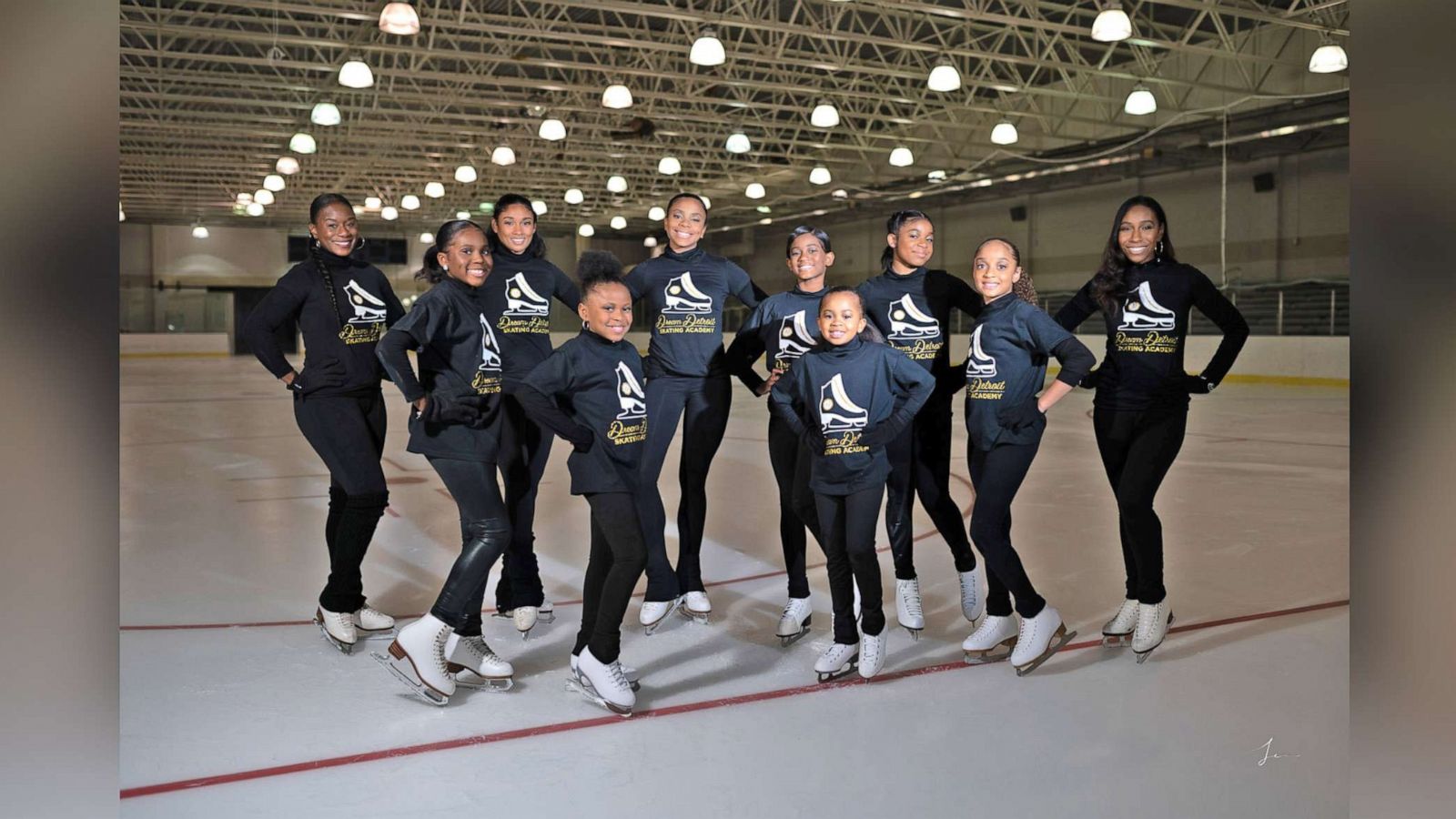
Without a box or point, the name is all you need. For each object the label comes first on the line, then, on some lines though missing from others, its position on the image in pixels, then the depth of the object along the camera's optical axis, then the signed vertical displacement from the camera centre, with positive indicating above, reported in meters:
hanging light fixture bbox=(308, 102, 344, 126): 12.52 +3.07
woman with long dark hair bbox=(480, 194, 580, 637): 4.29 +0.21
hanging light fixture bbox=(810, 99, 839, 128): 13.98 +3.42
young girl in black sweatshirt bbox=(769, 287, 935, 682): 3.68 -0.11
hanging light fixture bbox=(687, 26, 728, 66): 10.59 +3.18
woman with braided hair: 4.10 +0.09
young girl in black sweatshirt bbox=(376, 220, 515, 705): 3.56 -0.12
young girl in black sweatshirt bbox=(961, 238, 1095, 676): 3.80 -0.03
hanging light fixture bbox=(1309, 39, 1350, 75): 10.76 +3.17
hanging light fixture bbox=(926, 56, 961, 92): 12.29 +3.41
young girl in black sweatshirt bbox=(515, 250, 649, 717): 3.45 -0.14
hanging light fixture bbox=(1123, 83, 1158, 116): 13.20 +3.38
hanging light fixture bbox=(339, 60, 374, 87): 10.55 +2.97
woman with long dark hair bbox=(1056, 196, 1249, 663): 3.89 +0.10
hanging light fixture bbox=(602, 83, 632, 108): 12.34 +3.23
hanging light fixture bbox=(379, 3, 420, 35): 9.34 +3.08
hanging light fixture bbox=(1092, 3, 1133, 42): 10.16 +3.30
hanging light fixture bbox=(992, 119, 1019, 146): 15.34 +3.51
